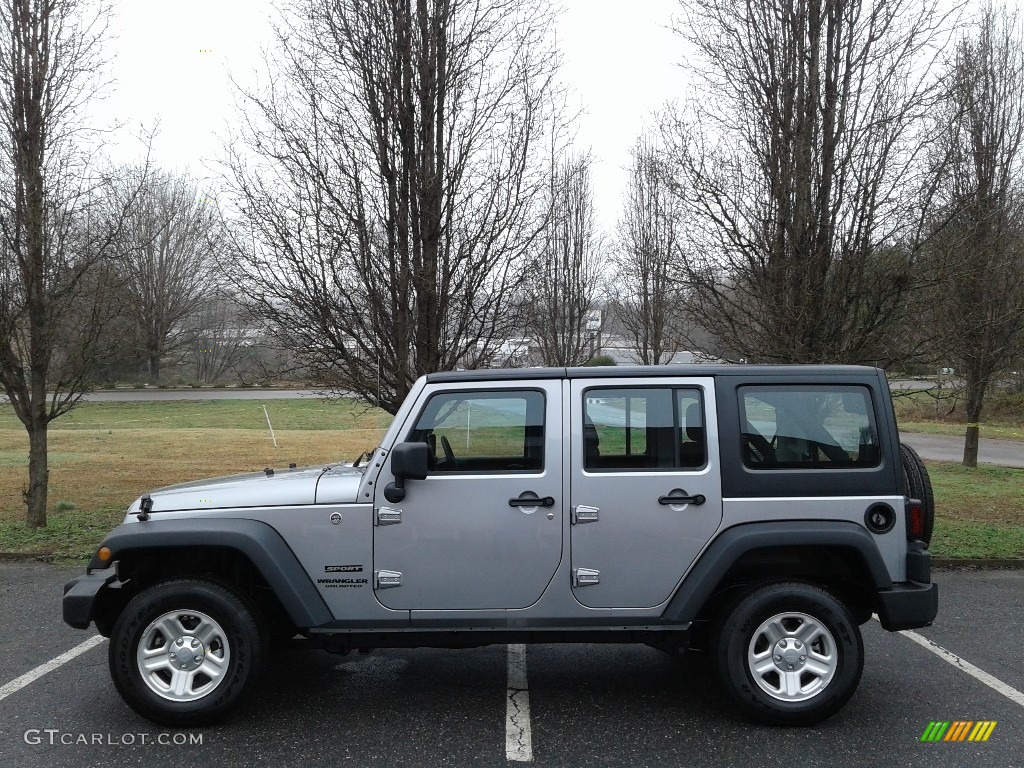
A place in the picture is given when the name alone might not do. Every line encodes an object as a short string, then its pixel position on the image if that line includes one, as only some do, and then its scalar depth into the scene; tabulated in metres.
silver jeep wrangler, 4.21
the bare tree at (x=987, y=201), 9.69
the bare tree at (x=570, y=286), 15.20
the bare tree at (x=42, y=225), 8.42
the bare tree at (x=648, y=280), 9.89
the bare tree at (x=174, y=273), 43.84
